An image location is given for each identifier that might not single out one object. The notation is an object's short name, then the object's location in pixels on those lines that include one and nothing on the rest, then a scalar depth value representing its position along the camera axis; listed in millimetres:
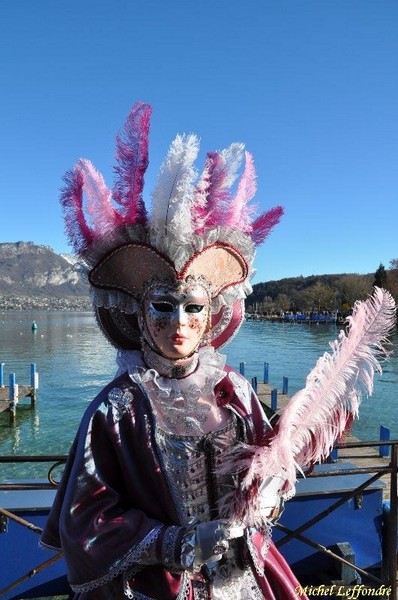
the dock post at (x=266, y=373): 22516
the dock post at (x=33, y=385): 19812
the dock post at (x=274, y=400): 15601
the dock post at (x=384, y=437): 10338
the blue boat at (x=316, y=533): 3189
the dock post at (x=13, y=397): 17794
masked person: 1482
